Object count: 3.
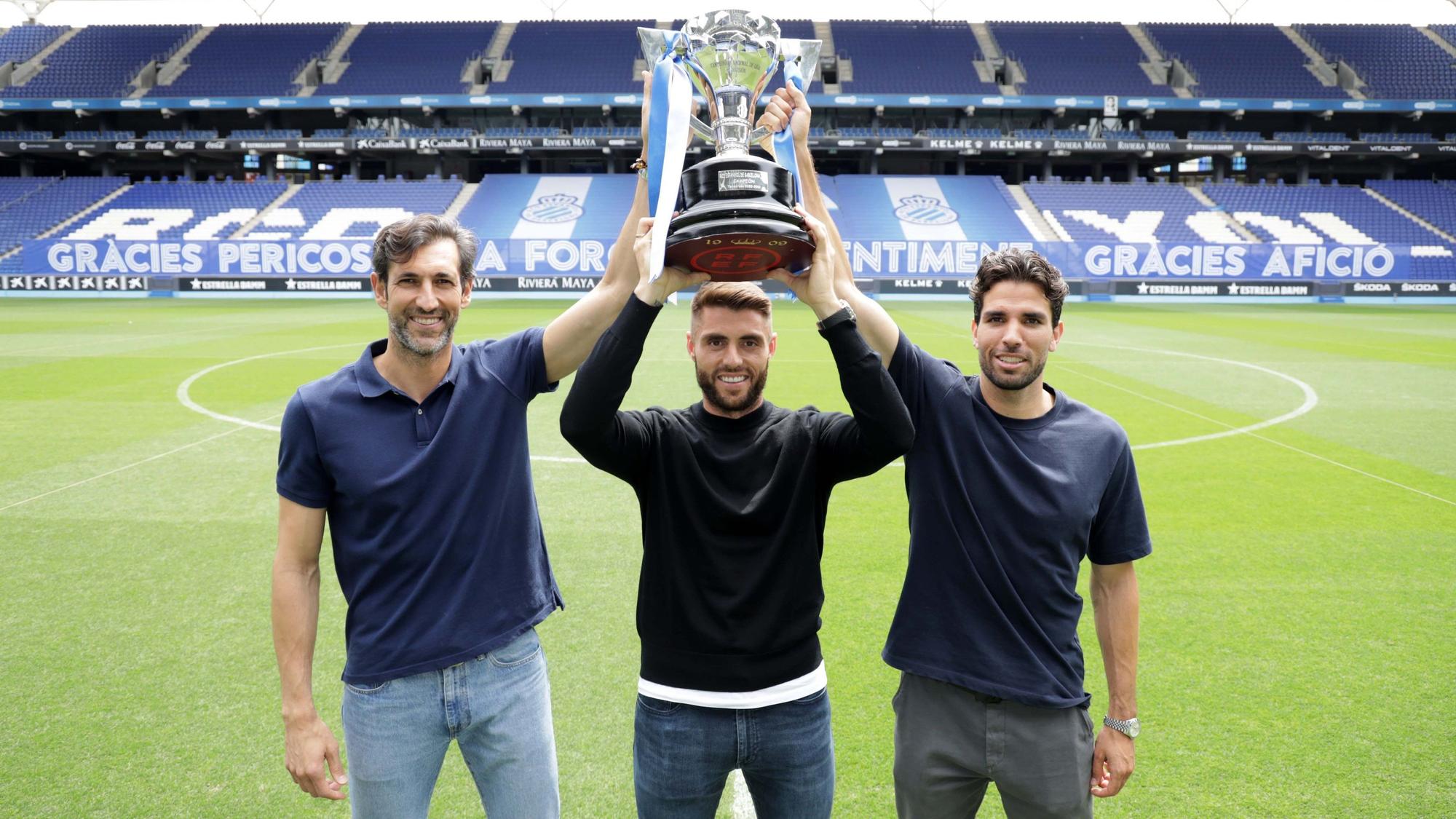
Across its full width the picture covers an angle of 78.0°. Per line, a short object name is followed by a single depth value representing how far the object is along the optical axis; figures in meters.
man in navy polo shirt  2.62
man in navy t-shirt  2.67
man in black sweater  2.50
